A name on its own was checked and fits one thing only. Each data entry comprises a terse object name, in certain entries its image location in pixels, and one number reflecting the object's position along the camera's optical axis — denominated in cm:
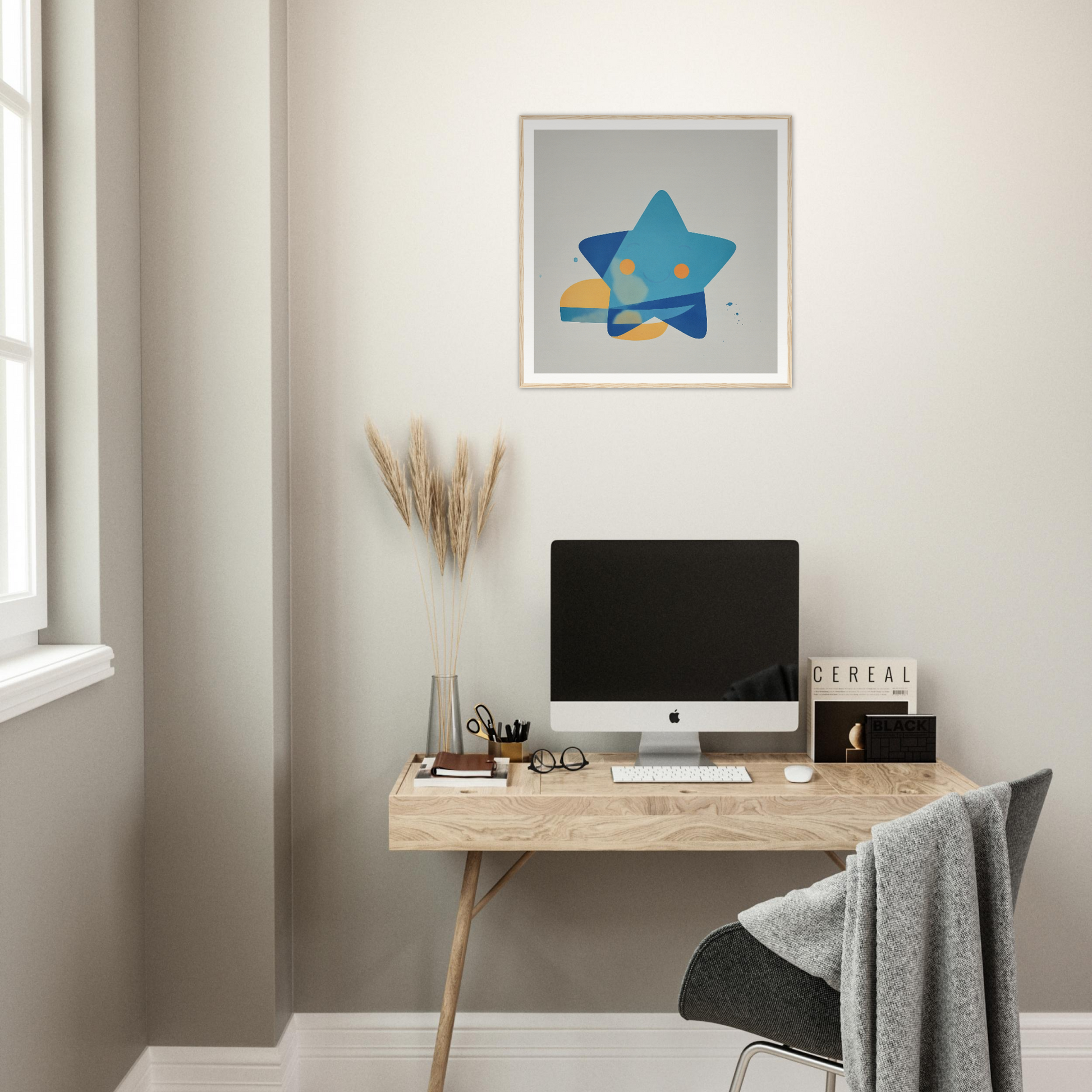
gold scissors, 204
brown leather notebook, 189
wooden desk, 179
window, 166
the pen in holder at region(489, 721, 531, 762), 204
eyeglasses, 201
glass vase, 204
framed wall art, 214
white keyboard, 189
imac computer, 198
